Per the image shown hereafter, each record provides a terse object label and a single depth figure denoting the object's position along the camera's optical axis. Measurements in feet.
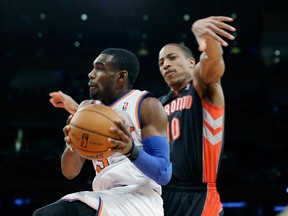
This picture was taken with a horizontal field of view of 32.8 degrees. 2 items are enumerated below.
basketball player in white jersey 8.31
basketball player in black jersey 11.60
